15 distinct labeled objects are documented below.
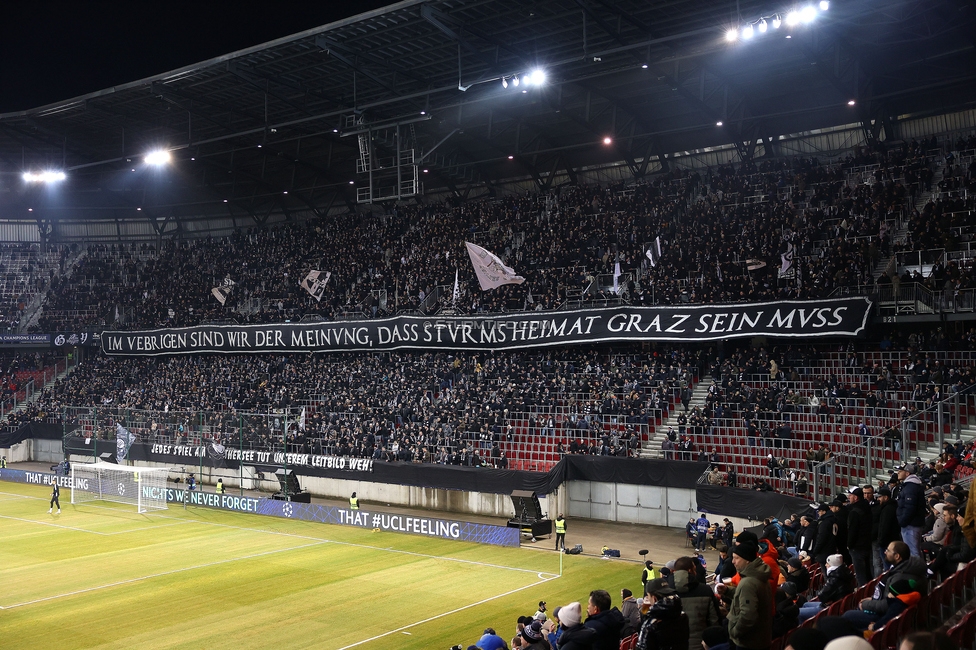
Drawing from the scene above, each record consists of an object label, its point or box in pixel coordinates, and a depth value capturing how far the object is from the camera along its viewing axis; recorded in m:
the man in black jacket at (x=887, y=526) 13.96
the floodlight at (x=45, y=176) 51.78
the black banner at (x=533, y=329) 32.72
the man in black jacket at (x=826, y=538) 14.63
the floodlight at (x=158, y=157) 46.09
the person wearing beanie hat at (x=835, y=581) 12.20
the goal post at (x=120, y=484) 42.12
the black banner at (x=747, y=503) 27.45
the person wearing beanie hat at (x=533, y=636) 11.44
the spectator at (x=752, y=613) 8.50
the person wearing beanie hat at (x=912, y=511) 13.39
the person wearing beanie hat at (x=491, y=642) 12.81
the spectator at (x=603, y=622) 8.85
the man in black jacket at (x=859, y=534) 14.06
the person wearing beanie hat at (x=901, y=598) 9.97
